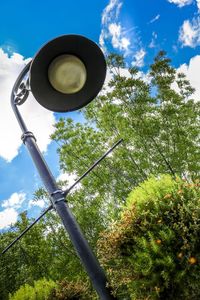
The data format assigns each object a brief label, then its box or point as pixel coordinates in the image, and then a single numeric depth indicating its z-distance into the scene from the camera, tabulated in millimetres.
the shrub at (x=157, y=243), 3033
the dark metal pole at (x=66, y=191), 2627
